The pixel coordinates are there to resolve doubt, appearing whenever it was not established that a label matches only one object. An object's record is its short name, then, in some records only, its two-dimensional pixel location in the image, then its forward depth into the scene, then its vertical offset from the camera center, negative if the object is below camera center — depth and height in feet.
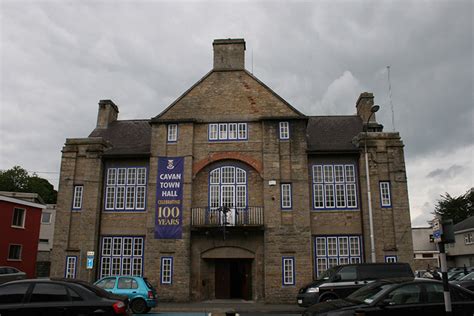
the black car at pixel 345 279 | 50.55 -2.82
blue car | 53.36 -4.32
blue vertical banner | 74.13 +10.48
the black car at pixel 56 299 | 29.01 -3.10
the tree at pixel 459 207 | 194.18 +23.33
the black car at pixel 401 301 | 30.55 -3.43
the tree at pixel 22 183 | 190.78 +33.82
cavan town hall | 72.28 +10.25
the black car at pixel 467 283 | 54.34 -3.48
